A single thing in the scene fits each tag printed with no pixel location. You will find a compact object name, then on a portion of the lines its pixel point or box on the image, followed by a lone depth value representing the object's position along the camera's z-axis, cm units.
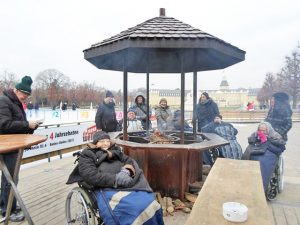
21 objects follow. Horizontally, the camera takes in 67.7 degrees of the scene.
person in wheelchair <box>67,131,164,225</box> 197
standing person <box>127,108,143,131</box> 480
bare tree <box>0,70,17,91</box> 3525
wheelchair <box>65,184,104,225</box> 211
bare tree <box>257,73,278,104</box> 3746
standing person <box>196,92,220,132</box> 488
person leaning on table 260
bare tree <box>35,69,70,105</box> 4908
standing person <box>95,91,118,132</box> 514
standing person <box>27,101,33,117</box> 2071
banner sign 583
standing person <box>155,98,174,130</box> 449
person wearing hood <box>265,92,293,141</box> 382
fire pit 296
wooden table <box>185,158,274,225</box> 159
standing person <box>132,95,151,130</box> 477
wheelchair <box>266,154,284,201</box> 348
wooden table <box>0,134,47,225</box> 203
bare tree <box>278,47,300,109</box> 3081
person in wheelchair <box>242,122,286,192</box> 341
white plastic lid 153
